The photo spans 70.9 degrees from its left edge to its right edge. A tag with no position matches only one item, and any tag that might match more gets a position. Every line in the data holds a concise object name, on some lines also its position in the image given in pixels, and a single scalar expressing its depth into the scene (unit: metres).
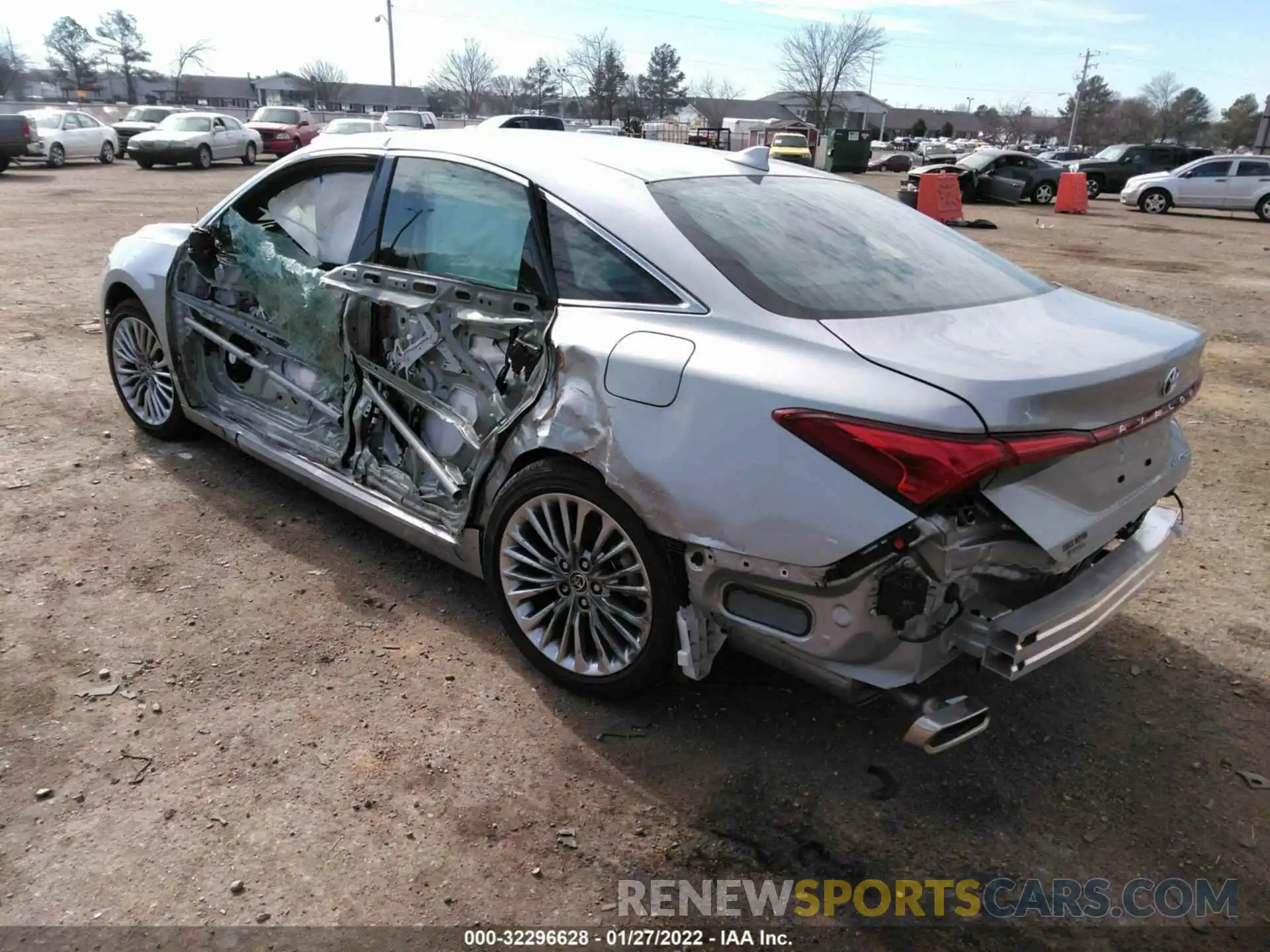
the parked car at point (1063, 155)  42.60
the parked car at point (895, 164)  49.81
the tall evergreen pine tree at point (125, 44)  73.94
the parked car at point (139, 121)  28.61
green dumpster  38.94
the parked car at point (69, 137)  24.55
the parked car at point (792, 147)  32.78
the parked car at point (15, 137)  21.55
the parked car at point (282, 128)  30.03
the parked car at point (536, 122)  22.12
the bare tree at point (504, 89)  84.12
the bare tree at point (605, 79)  76.69
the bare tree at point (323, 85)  75.75
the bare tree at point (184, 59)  76.00
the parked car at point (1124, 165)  28.95
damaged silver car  2.21
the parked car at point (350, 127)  25.06
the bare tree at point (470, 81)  83.06
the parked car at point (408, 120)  27.43
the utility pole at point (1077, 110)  80.88
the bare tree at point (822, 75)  75.31
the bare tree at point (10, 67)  71.56
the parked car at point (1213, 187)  22.91
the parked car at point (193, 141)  24.56
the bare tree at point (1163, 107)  84.06
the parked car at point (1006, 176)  25.17
